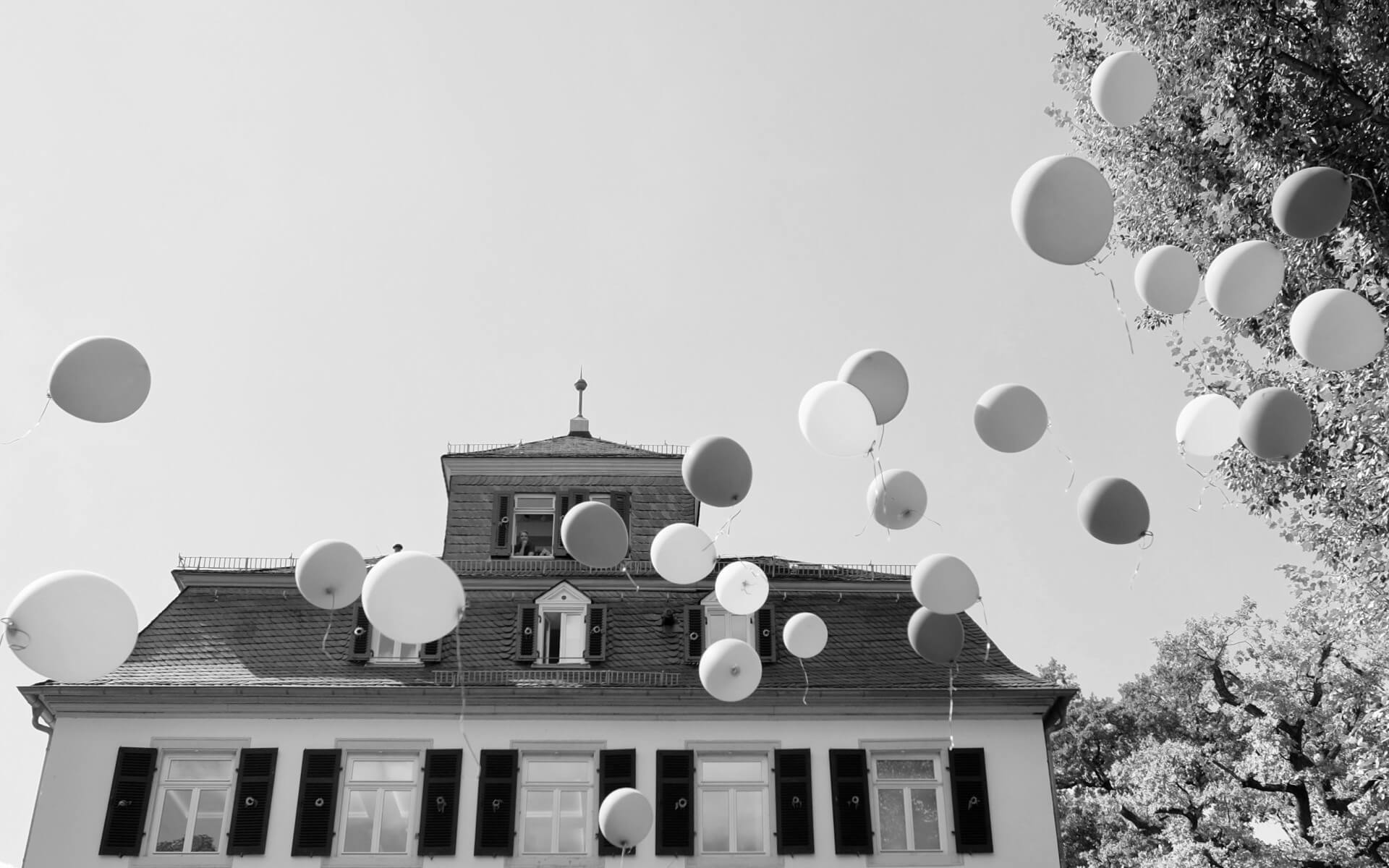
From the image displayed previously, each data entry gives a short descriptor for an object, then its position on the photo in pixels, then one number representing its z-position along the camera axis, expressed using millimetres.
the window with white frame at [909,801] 16156
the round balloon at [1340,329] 8758
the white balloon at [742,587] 11672
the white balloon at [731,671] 11594
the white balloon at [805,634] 12711
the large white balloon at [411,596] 8984
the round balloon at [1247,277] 9016
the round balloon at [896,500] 10695
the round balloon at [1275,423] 9086
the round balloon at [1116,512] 9750
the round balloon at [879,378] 10188
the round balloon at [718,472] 10367
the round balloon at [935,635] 11742
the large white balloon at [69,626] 8352
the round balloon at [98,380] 8742
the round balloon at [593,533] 10883
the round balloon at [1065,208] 8578
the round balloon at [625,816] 11664
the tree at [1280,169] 10859
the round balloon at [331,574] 10023
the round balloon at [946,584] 11062
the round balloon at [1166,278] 9508
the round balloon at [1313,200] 9086
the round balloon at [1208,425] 9828
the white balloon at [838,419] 9930
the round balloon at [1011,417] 10070
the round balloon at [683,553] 11258
